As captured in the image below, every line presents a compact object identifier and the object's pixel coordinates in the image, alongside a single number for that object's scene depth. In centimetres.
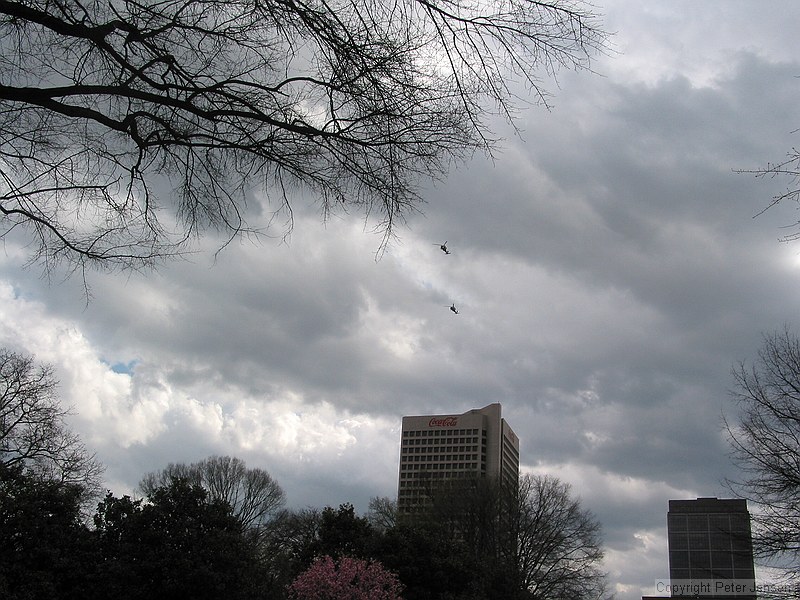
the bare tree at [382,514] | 4347
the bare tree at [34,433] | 2214
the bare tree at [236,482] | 4220
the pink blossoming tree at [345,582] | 1817
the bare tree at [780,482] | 1368
